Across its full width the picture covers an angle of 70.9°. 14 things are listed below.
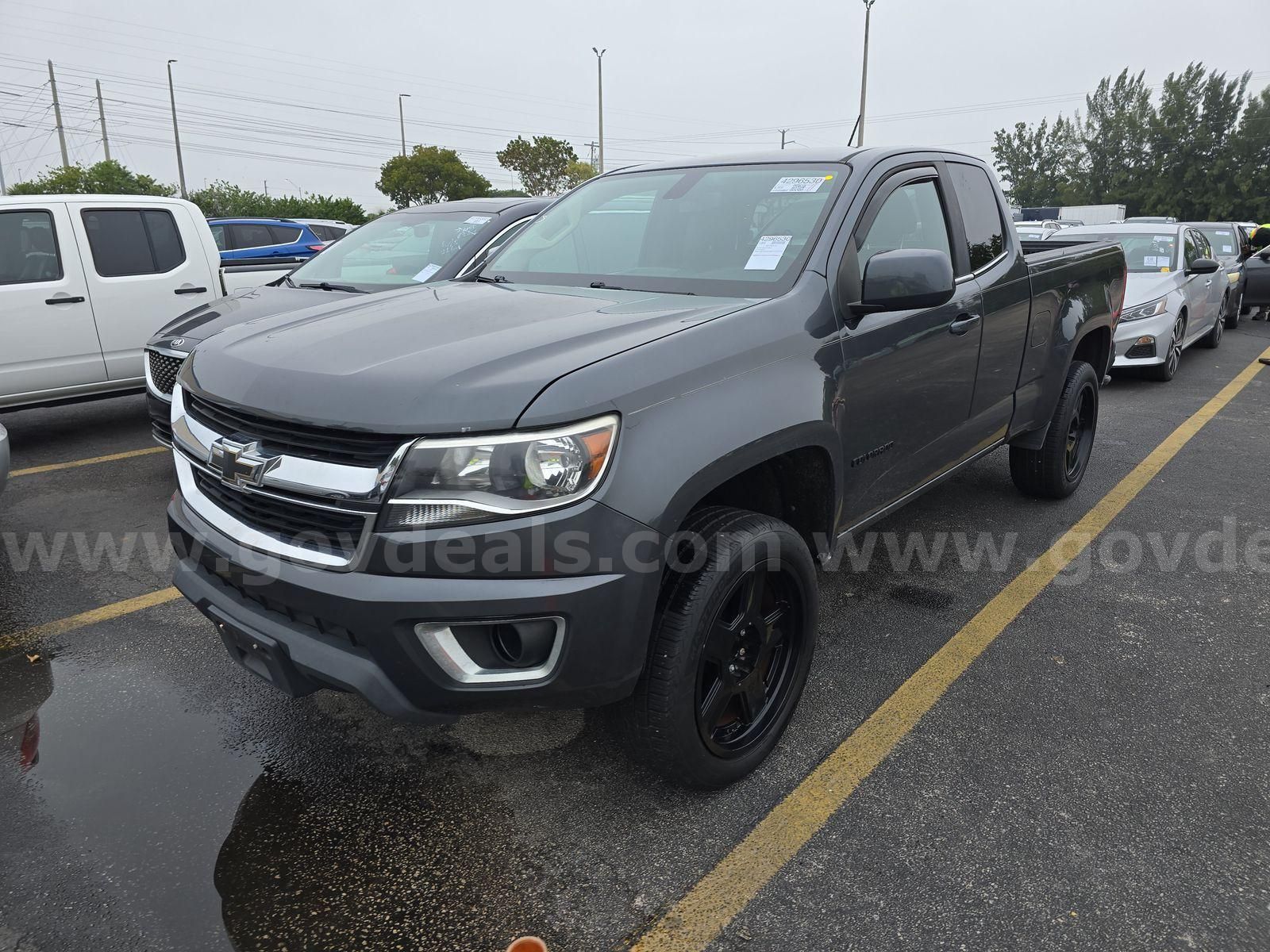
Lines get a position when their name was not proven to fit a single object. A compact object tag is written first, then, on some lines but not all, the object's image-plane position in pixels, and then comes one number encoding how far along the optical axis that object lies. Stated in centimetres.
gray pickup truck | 198
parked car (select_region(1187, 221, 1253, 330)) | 1273
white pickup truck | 610
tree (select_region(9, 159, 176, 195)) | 3516
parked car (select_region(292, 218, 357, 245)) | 1695
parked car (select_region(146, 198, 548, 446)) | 527
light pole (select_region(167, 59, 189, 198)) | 4241
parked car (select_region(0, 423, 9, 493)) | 390
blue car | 1362
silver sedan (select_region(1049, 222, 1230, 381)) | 892
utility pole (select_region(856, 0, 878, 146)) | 2814
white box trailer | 4441
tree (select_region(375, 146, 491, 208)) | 4194
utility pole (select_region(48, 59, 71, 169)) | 4534
